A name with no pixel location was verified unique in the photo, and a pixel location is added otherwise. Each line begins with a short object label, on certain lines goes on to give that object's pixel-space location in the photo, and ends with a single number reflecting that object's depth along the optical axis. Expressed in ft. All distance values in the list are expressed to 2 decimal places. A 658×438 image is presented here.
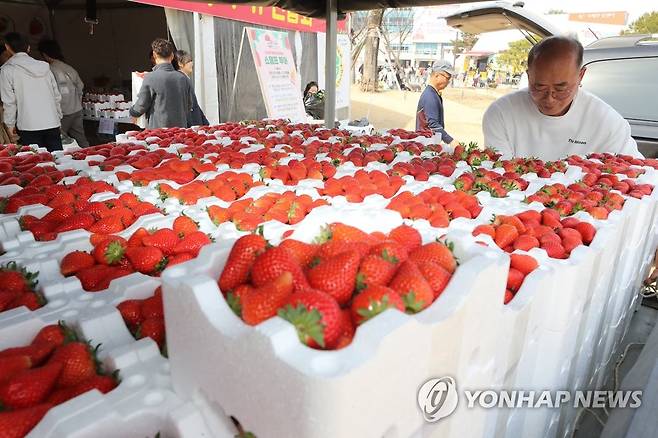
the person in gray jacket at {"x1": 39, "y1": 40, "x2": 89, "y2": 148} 18.42
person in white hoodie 14.78
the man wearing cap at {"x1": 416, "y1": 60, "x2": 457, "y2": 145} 16.38
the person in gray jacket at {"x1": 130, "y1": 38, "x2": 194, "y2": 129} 14.56
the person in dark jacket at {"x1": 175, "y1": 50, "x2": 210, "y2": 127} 16.60
